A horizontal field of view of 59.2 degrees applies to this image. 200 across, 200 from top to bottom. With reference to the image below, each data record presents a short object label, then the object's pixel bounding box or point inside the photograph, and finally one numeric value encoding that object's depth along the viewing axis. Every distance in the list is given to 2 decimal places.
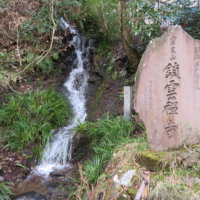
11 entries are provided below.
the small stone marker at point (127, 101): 4.84
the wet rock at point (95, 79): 8.66
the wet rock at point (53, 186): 4.07
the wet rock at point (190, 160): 2.70
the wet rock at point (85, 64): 9.56
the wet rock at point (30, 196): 3.49
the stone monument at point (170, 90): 3.03
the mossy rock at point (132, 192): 2.62
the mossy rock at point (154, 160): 2.80
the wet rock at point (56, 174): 4.62
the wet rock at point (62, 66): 8.91
